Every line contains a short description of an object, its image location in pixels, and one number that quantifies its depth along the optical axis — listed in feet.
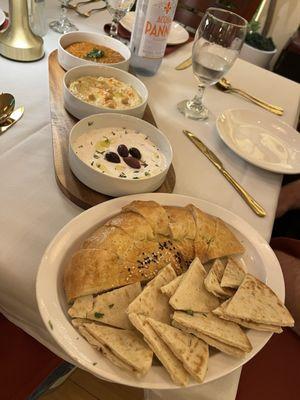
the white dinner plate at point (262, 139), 3.51
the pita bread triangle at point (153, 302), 1.86
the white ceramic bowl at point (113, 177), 2.55
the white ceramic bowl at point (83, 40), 3.66
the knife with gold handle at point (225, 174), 3.04
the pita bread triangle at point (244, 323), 1.94
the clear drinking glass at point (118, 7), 4.31
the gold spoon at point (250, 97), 4.50
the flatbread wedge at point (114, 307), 1.86
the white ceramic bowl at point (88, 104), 3.09
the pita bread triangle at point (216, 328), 1.84
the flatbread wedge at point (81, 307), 1.85
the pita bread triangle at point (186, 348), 1.75
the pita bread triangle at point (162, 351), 1.74
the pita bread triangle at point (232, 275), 2.12
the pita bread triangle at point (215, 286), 2.05
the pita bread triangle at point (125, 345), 1.69
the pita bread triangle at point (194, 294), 1.92
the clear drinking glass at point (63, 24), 4.64
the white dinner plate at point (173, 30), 4.95
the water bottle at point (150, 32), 3.65
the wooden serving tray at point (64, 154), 2.60
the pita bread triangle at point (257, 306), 1.96
